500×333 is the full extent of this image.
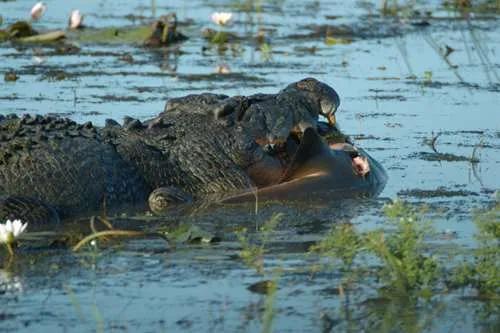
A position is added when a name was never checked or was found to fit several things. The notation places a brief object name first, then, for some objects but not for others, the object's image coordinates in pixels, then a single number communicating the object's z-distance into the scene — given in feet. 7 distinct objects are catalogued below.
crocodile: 50.24
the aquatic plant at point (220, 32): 95.35
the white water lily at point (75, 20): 97.86
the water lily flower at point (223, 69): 82.84
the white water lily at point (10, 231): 41.14
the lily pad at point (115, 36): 94.94
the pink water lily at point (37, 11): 98.53
